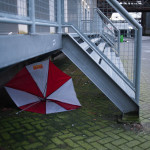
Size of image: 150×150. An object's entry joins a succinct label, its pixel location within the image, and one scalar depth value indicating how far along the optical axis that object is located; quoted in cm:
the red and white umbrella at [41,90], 473
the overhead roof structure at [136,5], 3850
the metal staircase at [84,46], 361
